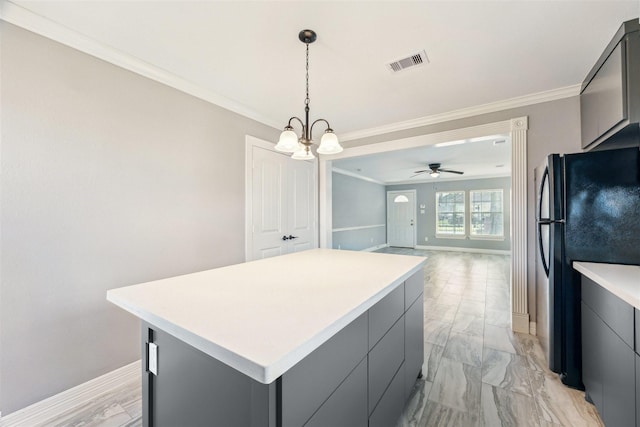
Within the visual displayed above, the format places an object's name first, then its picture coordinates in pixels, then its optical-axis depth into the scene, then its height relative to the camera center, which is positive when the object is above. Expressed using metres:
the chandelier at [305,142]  1.69 +0.49
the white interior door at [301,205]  3.60 +0.14
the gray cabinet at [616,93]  1.60 +0.85
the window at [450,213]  8.51 +0.05
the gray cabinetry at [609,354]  1.20 -0.75
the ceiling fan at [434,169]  5.93 +1.07
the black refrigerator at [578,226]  1.65 -0.08
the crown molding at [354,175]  6.77 +1.16
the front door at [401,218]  9.26 -0.12
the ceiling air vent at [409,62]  1.99 +1.22
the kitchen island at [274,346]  0.71 -0.45
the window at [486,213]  7.98 +0.04
